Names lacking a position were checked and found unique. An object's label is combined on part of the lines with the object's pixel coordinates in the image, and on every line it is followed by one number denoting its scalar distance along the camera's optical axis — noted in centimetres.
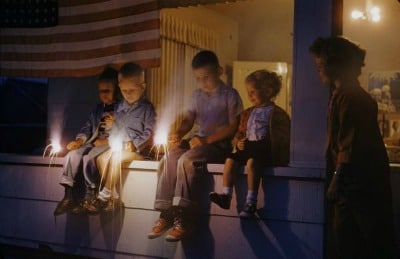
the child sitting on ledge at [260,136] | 568
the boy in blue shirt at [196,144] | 581
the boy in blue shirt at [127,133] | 639
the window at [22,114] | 911
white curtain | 784
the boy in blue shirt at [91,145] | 649
